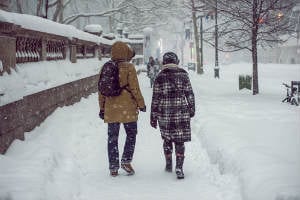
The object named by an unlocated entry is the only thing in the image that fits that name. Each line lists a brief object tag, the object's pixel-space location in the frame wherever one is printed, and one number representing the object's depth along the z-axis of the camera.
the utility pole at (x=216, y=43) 17.83
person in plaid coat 6.11
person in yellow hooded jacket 6.08
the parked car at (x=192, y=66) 45.12
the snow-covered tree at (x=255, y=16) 16.38
